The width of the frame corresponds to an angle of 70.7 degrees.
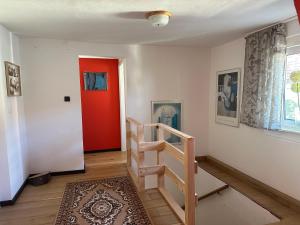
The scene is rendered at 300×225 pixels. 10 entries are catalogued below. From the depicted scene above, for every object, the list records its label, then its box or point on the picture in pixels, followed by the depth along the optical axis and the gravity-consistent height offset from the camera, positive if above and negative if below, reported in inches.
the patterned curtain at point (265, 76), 102.3 +8.0
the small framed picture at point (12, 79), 101.8 +8.1
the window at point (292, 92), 97.4 -0.3
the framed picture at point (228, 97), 135.6 -3.3
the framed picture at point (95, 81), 180.3 +11.1
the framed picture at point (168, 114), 155.1 -15.7
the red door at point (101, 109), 181.6 -13.8
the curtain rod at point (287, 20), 95.3 +33.1
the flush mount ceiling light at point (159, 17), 83.7 +30.4
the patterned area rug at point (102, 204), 89.2 -52.6
